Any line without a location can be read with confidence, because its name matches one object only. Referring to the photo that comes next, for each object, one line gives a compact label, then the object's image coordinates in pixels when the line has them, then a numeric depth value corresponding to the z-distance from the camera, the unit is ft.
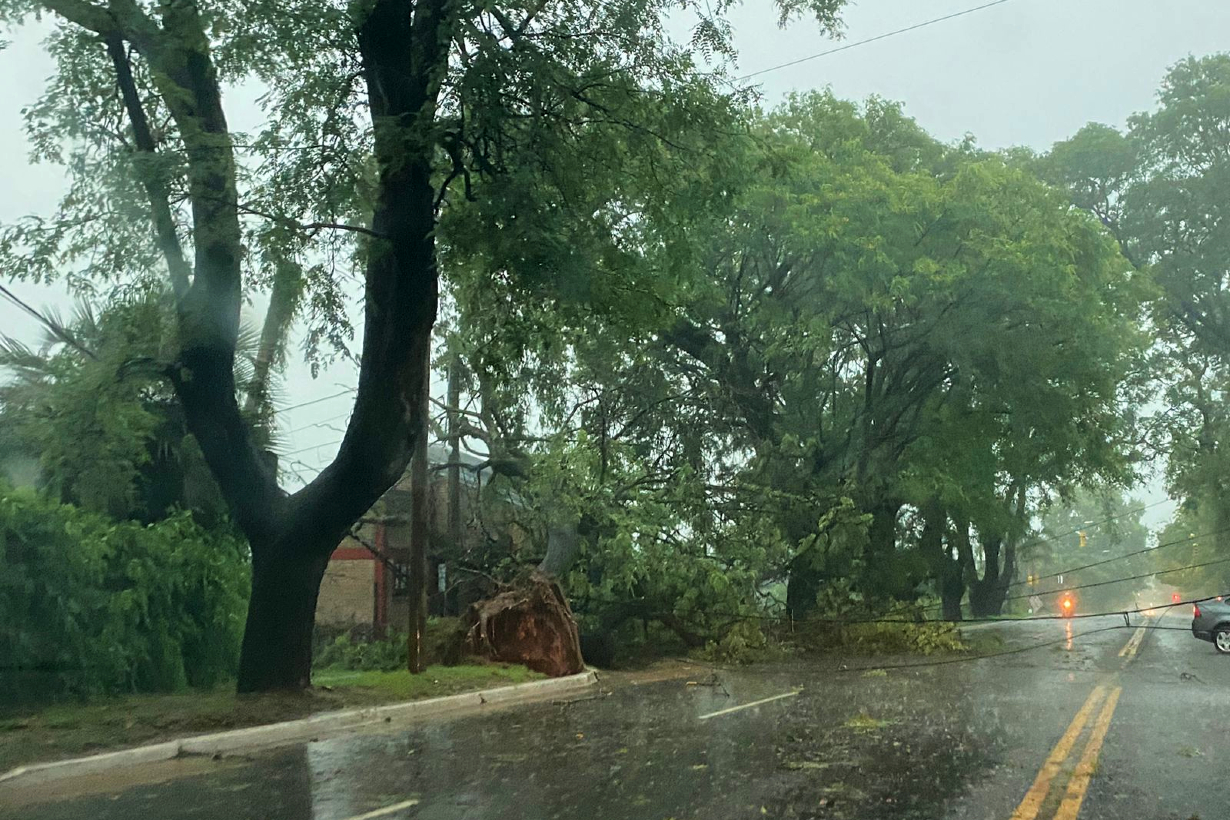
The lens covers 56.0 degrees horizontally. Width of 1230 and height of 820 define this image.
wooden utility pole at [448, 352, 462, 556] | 79.77
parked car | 86.33
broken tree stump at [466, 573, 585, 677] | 66.74
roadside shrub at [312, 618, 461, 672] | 66.69
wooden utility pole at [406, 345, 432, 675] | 57.00
